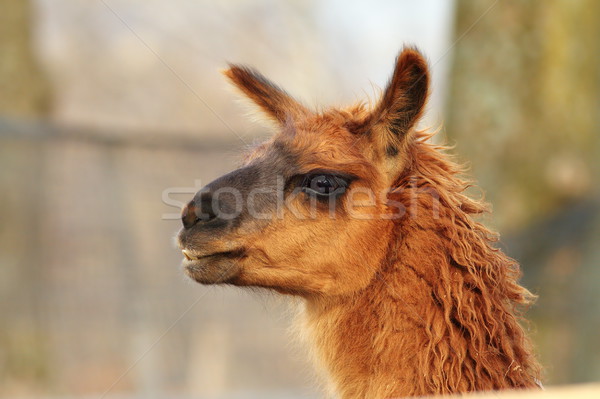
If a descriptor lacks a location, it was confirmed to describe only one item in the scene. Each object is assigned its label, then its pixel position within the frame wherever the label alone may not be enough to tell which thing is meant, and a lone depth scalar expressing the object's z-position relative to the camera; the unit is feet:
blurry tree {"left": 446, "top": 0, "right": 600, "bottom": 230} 52.65
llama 22.48
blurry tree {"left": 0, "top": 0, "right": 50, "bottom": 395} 60.13
